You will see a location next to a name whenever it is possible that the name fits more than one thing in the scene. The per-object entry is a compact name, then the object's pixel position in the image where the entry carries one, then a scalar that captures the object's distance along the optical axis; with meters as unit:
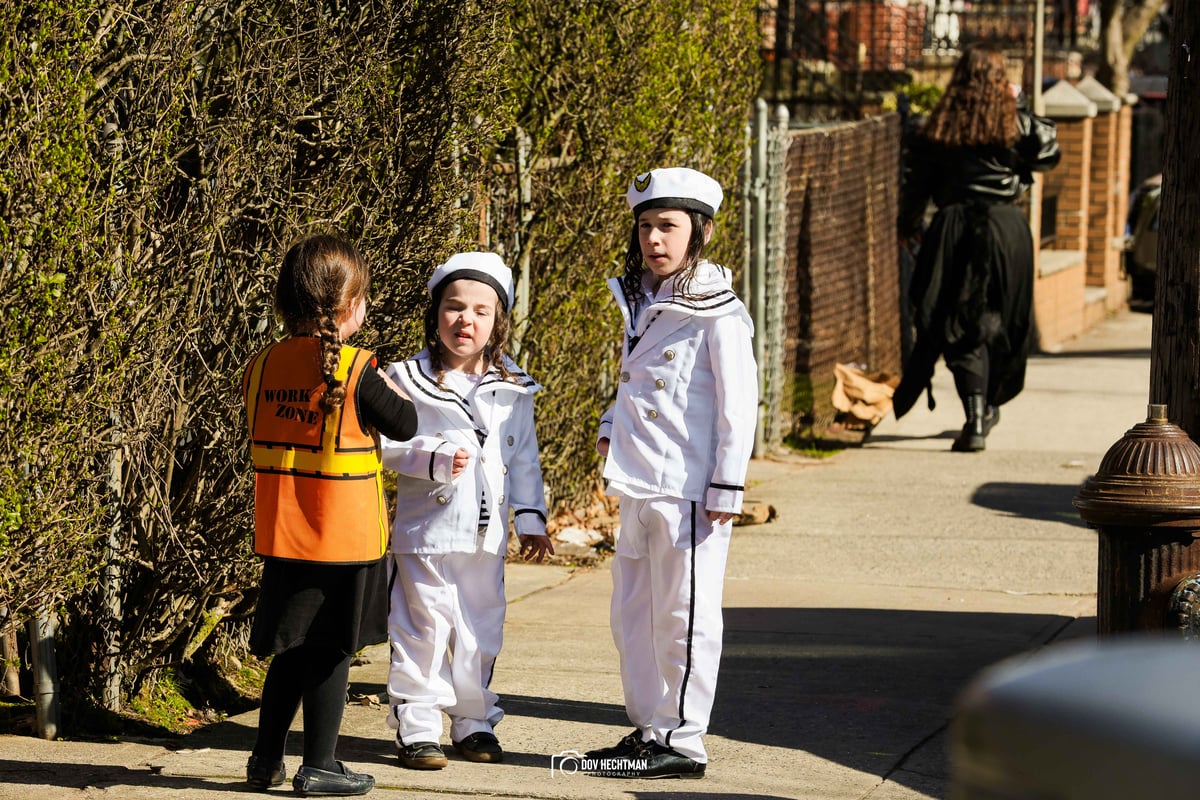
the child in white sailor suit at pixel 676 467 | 9.34
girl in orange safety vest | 8.70
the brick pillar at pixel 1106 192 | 37.62
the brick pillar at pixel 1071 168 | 34.25
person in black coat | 20.92
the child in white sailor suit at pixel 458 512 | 9.40
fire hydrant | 8.67
